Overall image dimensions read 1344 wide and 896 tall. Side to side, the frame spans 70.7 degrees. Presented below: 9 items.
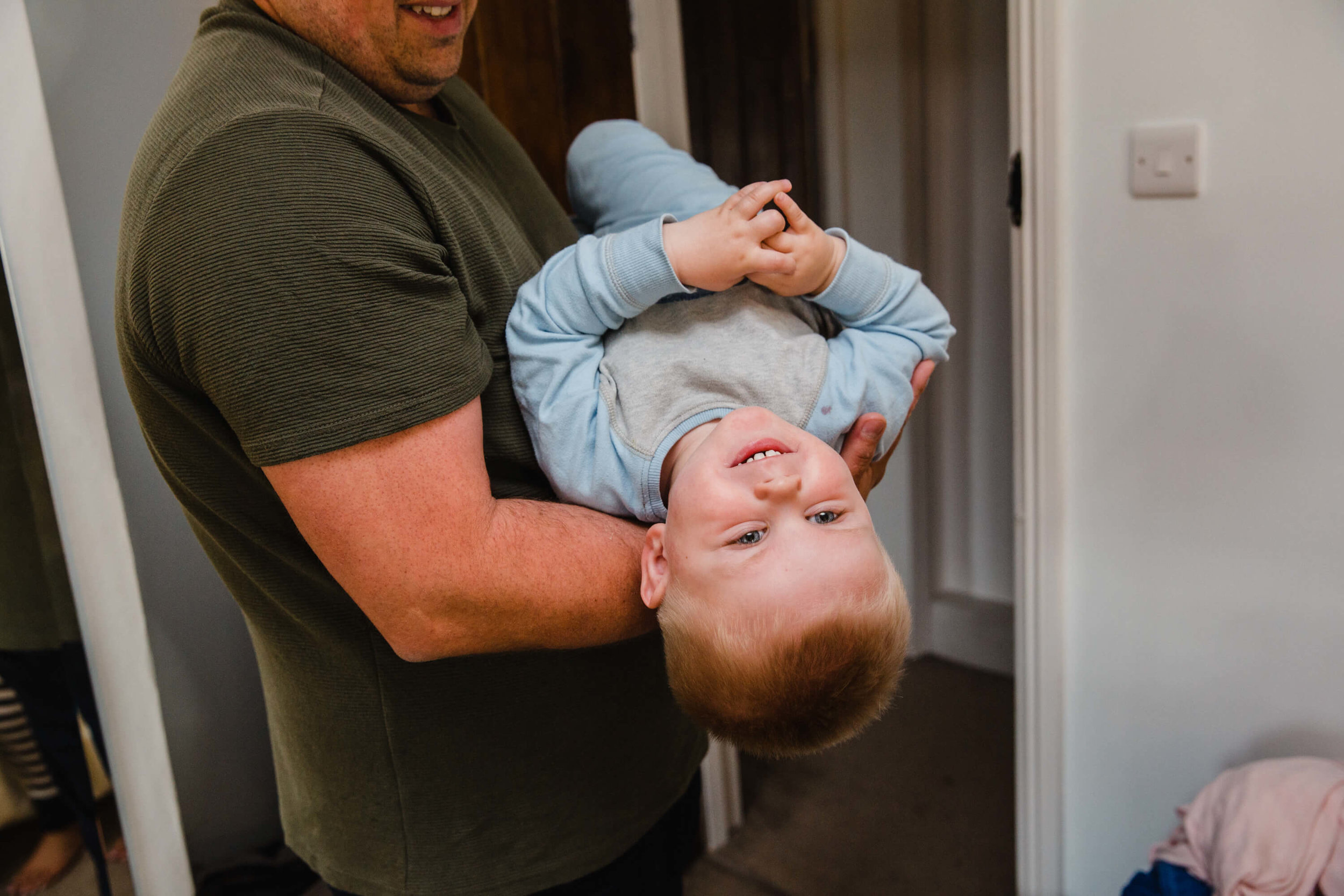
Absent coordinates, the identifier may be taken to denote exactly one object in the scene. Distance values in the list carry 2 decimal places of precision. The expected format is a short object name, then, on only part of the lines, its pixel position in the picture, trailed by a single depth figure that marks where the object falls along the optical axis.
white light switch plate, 1.39
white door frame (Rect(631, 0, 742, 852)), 1.85
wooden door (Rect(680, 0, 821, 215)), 2.38
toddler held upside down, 0.83
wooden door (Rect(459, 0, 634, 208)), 1.59
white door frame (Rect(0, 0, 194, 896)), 1.12
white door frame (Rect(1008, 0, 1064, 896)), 1.51
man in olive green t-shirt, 0.62
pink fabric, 1.27
